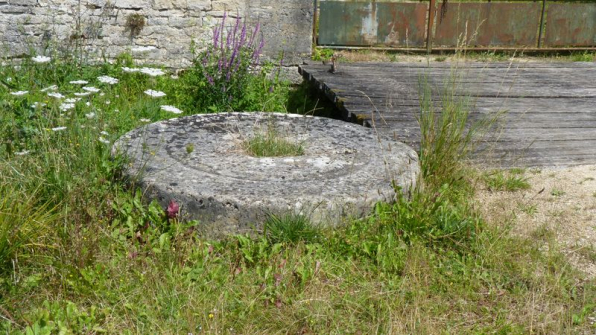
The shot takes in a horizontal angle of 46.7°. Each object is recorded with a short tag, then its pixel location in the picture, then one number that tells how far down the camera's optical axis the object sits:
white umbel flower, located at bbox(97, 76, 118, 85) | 5.02
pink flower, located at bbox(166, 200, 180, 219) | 3.48
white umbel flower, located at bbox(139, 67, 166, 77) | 5.23
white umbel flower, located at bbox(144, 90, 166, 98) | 4.68
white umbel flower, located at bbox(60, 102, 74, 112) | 4.31
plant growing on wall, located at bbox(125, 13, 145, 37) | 7.36
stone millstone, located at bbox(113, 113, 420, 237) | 3.50
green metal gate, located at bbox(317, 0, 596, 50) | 8.48
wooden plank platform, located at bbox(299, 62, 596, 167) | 5.20
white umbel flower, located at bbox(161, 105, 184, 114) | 4.63
